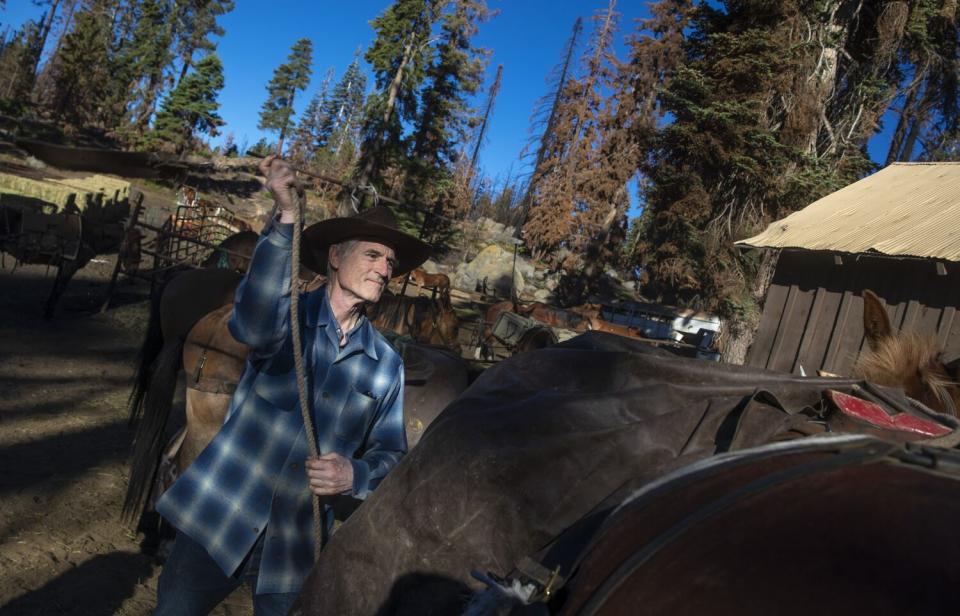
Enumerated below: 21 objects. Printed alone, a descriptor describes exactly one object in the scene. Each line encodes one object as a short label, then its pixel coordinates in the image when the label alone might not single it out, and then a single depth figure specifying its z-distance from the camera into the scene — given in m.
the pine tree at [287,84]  60.38
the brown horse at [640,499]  0.84
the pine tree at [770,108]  14.83
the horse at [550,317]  15.17
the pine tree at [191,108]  35.79
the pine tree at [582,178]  30.42
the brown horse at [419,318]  8.00
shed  7.05
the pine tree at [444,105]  28.27
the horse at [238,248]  7.42
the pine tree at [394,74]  27.19
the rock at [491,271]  31.75
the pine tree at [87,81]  35.66
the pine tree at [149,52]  40.50
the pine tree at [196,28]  42.62
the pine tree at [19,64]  39.64
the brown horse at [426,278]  20.37
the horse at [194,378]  3.79
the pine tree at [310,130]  55.19
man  2.06
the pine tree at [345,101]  65.56
